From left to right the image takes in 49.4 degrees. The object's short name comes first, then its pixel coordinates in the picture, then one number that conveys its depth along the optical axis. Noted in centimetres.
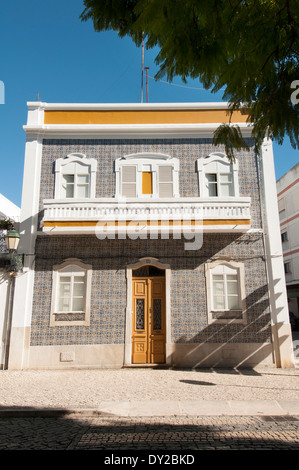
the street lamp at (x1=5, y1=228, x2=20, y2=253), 968
